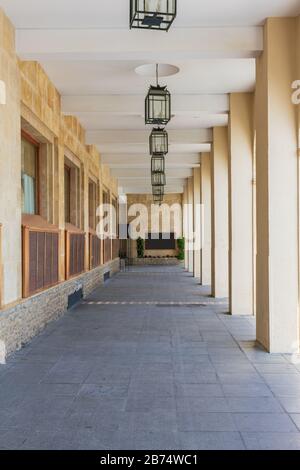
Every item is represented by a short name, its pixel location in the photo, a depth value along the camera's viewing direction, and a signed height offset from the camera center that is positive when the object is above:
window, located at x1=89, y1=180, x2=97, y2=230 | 17.25 +0.99
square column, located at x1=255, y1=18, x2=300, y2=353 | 7.35 +0.59
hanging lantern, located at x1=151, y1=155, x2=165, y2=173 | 12.00 +1.54
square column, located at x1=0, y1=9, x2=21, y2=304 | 7.12 +0.90
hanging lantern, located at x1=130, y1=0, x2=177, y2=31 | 4.41 +1.76
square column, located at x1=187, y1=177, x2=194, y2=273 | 22.02 +0.69
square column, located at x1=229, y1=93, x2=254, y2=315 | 10.76 +0.62
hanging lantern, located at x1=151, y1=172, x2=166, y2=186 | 13.44 +1.39
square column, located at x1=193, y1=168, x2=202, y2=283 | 20.25 +0.98
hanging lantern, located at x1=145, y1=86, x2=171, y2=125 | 7.62 +1.73
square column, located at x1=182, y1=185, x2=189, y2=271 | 25.48 +0.85
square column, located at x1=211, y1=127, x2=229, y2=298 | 13.51 +0.59
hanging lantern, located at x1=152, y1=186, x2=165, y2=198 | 15.45 +1.25
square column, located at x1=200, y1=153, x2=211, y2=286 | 17.19 +0.59
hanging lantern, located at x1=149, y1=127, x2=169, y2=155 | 9.82 +1.63
